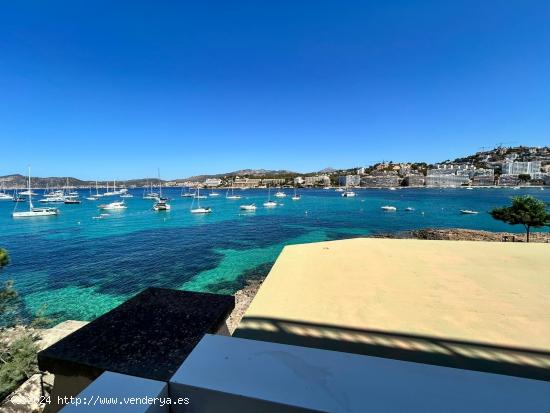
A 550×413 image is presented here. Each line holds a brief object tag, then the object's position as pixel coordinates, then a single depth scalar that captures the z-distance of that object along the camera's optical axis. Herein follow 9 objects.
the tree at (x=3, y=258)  5.08
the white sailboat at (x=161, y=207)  49.00
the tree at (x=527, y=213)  15.48
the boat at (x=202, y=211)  44.22
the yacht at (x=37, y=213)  41.43
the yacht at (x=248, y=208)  47.18
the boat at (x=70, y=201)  65.88
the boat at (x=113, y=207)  49.74
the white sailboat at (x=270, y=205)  54.38
